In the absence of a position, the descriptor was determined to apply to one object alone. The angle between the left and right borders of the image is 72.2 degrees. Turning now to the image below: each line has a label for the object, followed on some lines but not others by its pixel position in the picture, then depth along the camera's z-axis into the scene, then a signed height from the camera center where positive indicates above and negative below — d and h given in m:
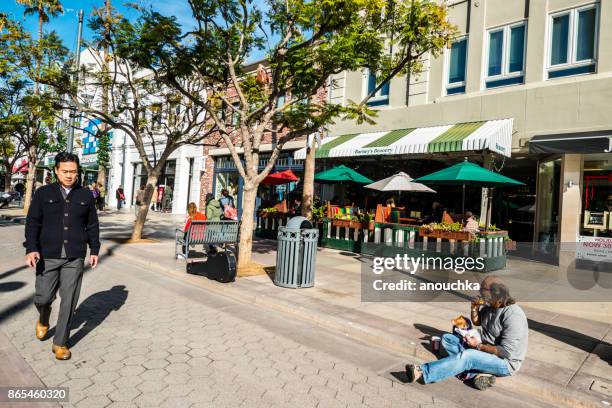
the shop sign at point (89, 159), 35.27 +2.97
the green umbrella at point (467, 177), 9.48 +0.88
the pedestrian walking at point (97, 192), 22.44 +0.08
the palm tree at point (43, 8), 11.00 +5.02
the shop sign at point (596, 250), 9.29 -0.59
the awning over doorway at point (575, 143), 9.55 +1.89
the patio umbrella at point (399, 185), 11.07 +0.73
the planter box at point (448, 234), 9.39 -0.46
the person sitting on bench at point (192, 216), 9.65 -0.40
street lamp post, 14.79 +4.53
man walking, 4.07 -0.49
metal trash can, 7.36 -0.87
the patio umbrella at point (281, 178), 15.91 +1.03
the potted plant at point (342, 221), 12.38 -0.37
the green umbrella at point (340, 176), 12.93 +1.00
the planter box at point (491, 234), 9.53 -0.38
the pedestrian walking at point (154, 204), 27.35 -0.47
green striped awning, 11.06 +2.16
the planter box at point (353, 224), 11.76 -0.44
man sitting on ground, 3.91 -1.30
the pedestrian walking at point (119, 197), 26.56 -0.14
